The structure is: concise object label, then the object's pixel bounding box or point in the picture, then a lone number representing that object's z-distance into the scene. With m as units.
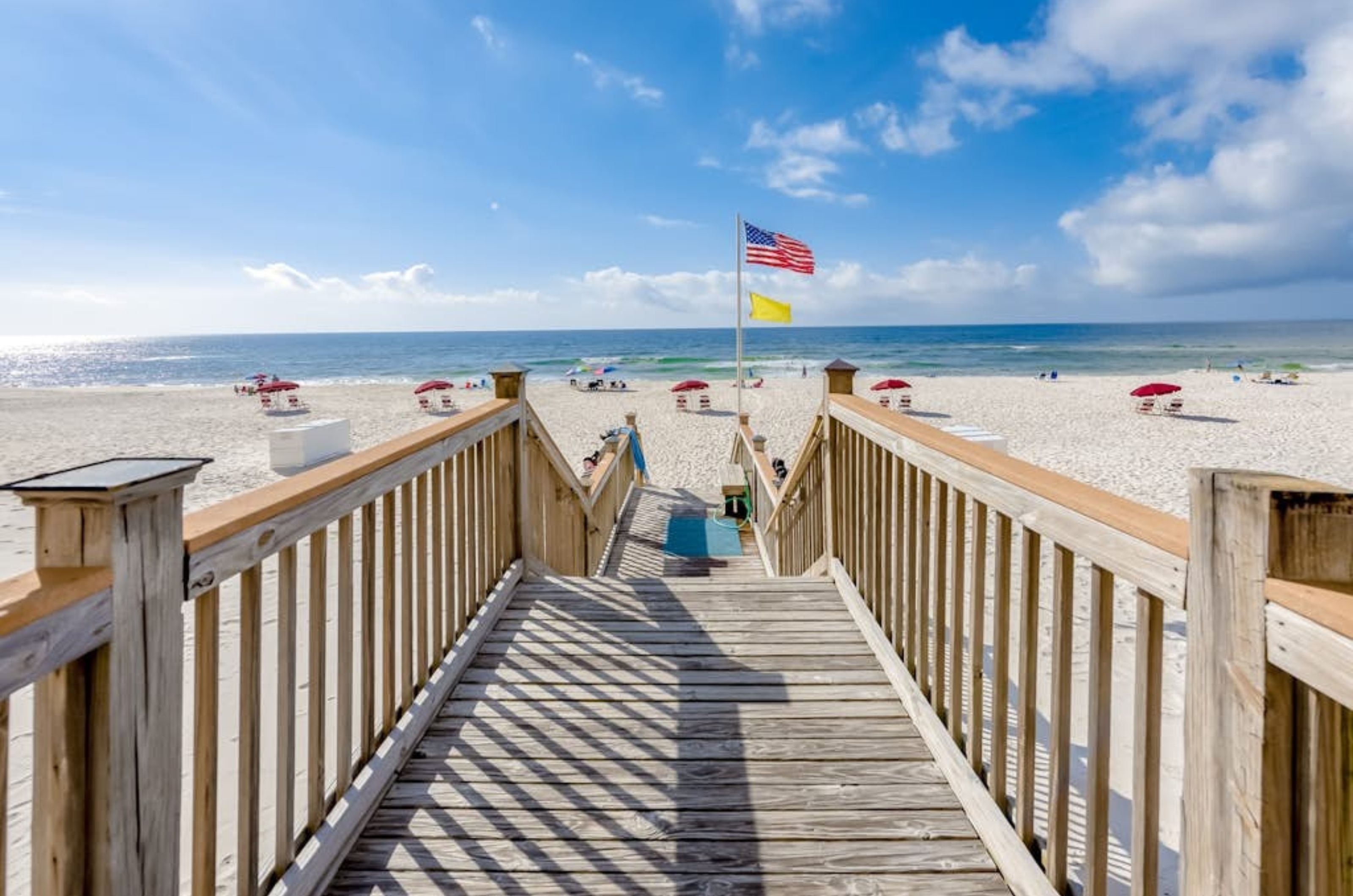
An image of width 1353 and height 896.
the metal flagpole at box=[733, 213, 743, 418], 15.55
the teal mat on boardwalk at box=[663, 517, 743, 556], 7.66
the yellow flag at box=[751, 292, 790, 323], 14.82
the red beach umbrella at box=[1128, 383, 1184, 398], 18.97
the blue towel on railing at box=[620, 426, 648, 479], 9.80
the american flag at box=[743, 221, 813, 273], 12.94
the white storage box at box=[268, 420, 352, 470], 11.95
